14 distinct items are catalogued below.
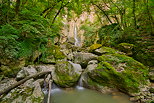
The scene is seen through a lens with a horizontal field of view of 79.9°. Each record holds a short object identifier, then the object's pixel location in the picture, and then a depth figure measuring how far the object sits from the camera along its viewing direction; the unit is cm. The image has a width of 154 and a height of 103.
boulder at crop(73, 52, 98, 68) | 550
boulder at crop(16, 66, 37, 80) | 359
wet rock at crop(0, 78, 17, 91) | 309
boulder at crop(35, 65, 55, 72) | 442
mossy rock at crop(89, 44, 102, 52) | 691
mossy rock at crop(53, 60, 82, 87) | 369
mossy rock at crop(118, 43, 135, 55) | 523
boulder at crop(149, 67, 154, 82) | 336
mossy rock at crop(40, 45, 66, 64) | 595
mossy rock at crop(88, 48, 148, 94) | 319
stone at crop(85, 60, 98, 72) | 409
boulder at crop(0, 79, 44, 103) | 233
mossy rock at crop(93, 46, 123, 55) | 550
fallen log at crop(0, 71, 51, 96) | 227
